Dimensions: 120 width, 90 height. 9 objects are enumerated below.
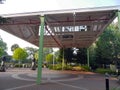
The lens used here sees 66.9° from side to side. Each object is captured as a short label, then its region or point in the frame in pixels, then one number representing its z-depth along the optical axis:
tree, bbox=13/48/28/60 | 19.80
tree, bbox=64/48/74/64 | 16.79
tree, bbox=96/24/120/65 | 12.27
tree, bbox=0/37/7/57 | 36.53
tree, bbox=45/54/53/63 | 24.20
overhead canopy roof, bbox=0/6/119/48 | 6.38
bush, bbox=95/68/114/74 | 11.77
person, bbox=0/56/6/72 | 11.73
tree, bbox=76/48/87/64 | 16.81
